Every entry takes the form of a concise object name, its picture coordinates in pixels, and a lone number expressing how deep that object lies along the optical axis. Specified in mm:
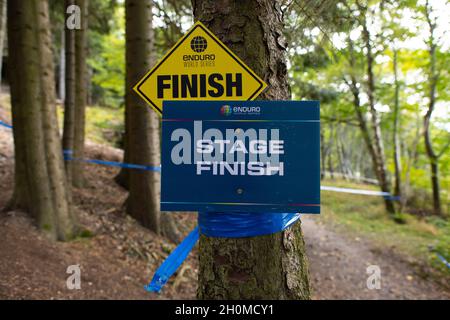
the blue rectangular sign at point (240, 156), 1569
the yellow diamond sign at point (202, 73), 1752
